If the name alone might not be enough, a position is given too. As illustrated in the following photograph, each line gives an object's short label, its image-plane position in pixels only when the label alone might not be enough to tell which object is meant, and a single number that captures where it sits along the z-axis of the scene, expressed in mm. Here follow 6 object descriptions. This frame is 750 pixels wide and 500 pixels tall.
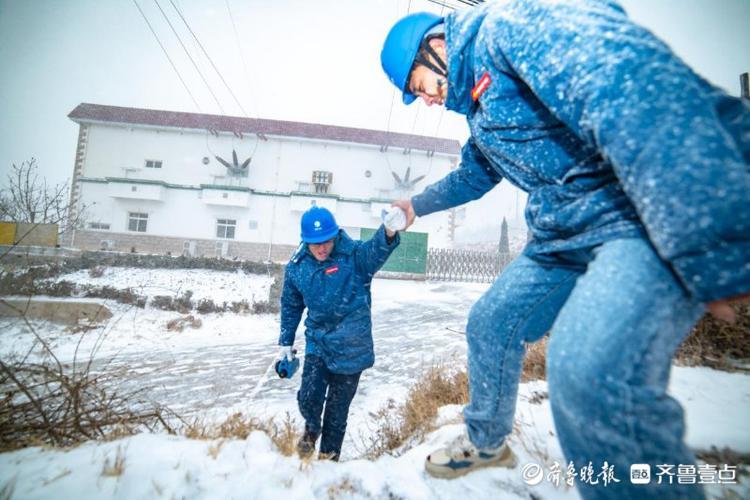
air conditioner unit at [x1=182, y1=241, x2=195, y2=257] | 23328
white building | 23391
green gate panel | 20000
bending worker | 610
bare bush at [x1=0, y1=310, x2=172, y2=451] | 1665
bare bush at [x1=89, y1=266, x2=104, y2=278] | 12382
